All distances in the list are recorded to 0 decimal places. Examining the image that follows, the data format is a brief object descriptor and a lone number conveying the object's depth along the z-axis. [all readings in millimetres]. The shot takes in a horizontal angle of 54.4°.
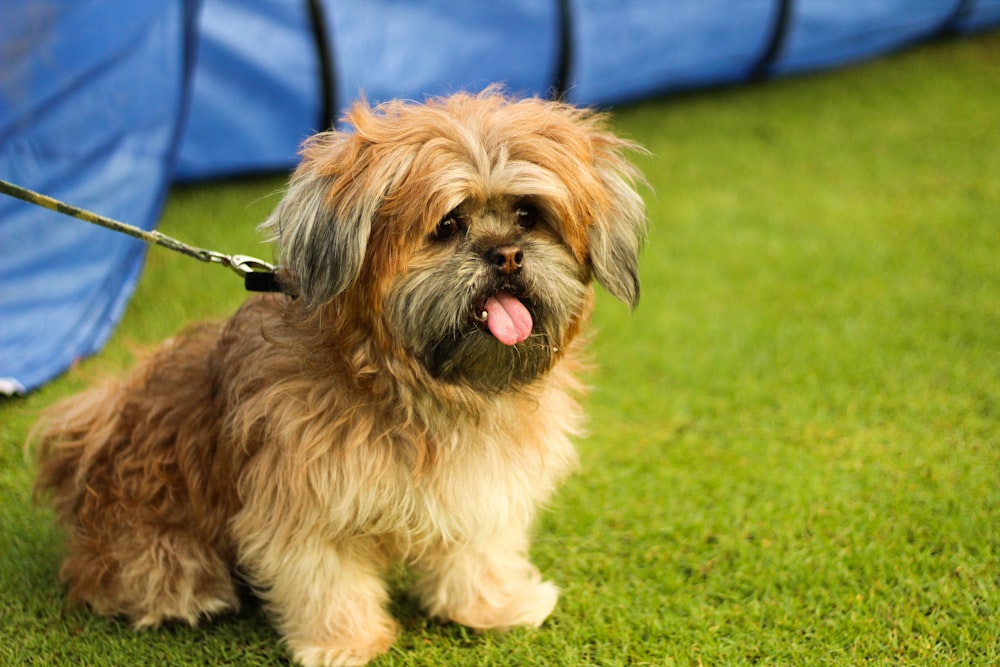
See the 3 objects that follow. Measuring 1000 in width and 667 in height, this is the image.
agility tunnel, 3912
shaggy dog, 2238
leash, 2570
